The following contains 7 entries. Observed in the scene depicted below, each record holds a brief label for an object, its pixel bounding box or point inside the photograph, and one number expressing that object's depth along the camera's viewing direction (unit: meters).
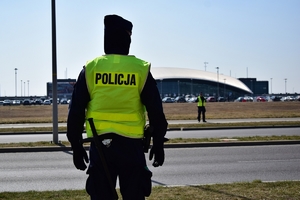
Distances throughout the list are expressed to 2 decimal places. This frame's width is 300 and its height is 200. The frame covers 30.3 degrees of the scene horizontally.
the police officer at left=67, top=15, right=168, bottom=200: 4.20
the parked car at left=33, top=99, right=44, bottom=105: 106.26
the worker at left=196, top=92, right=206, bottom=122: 31.14
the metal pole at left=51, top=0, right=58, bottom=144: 17.48
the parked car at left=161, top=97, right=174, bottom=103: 107.06
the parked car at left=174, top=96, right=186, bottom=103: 111.00
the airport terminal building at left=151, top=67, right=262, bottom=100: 146.38
